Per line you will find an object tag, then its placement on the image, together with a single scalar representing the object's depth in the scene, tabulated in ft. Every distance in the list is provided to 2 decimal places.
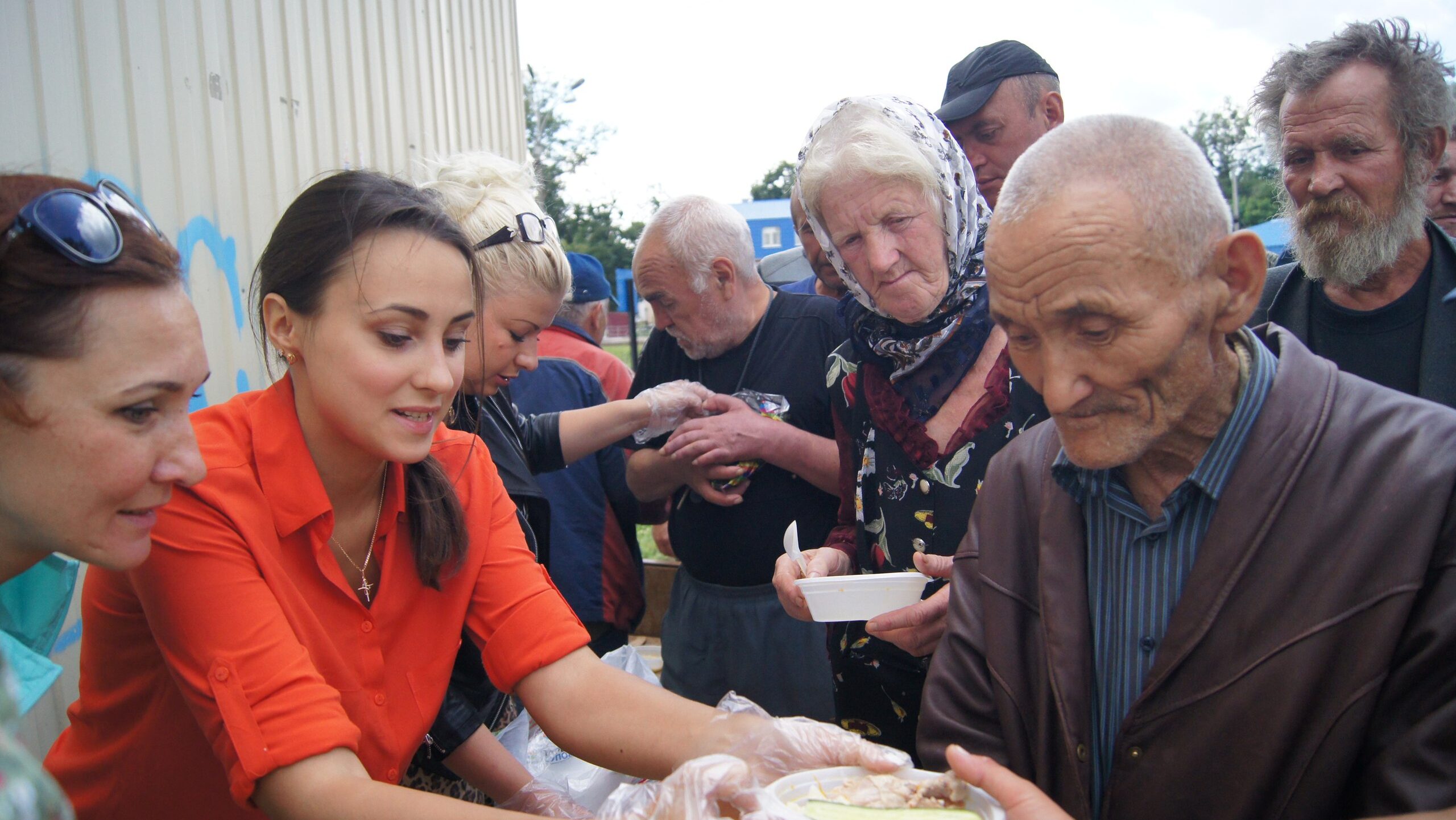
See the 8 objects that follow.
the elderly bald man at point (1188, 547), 4.20
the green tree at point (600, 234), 96.07
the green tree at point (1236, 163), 120.78
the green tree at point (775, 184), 202.39
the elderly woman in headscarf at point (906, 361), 7.40
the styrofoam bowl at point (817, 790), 4.26
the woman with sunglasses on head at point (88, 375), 4.26
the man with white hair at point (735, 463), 10.86
